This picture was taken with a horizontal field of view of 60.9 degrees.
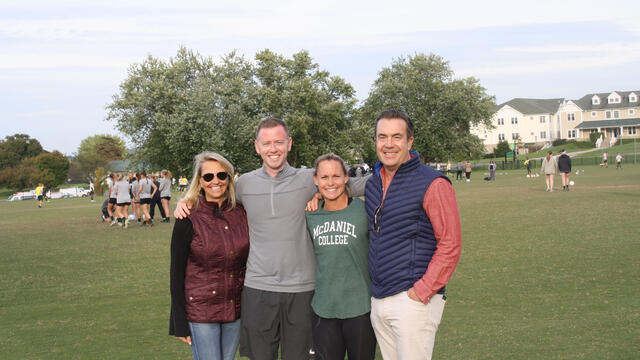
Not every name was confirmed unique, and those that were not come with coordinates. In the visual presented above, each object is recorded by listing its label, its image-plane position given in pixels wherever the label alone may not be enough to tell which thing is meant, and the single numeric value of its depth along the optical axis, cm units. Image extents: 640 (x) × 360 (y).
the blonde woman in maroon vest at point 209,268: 376
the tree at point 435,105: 6103
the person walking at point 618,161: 5222
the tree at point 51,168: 7988
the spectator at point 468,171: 4703
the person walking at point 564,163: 2692
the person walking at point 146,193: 2064
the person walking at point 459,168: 4894
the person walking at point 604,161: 5945
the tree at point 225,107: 4631
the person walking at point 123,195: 2019
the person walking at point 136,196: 2114
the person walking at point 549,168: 2692
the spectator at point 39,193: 4119
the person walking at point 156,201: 2158
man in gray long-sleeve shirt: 378
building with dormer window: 10462
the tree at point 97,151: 9424
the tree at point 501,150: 8900
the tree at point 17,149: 8650
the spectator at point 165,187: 2138
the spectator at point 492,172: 4400
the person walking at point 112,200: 2099
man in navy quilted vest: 326
